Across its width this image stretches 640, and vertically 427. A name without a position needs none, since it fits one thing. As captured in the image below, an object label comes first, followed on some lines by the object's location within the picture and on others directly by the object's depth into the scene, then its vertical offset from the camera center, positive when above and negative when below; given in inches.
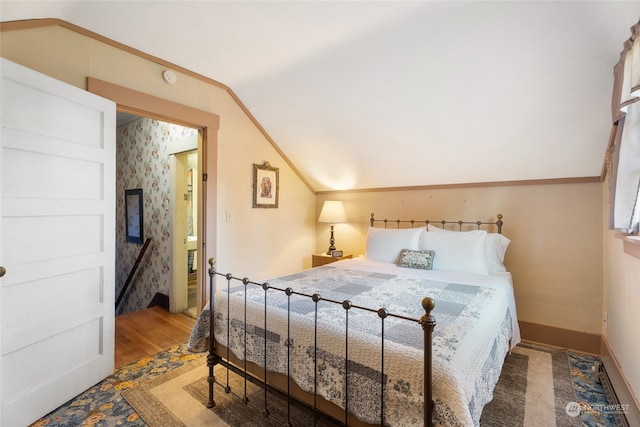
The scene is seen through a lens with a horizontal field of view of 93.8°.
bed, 44.3 -23.6
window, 55.2 +14.0
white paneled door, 63.1 -7.3
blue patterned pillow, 109.1 -17.6
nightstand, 145.7 -23.4
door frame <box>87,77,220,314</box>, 104.2 +15.2
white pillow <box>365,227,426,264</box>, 119.9 -12.6
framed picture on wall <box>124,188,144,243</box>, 161.0 -1.3
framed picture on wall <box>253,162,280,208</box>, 133.9 +12.0
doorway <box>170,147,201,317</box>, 138.8 -10.8
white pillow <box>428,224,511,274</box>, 107.7 -12.7
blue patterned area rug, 68.9 -47.7
